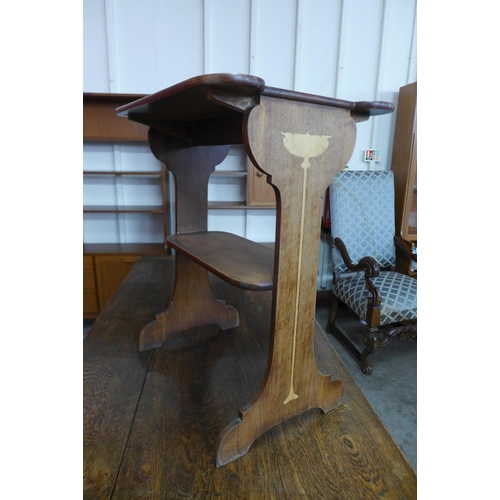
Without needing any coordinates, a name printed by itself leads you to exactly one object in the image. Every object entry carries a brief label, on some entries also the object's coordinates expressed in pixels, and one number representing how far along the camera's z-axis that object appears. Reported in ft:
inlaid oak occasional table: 2.34
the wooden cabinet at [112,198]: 8.81
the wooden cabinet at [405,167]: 9.01
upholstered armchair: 7.68
